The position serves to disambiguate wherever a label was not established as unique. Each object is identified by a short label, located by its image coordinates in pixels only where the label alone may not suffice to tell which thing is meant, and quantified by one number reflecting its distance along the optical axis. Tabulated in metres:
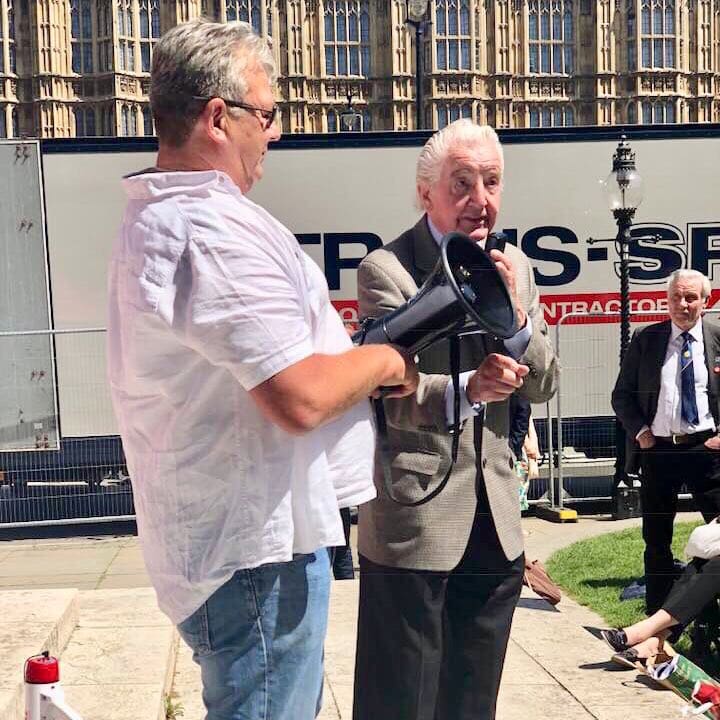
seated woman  4.36
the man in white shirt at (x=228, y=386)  1.68
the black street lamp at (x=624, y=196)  8.18
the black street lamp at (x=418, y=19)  23.19
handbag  5.13
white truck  10.41
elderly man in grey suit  2.41
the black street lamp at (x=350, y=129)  50.21
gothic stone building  52.78
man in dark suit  4.61
